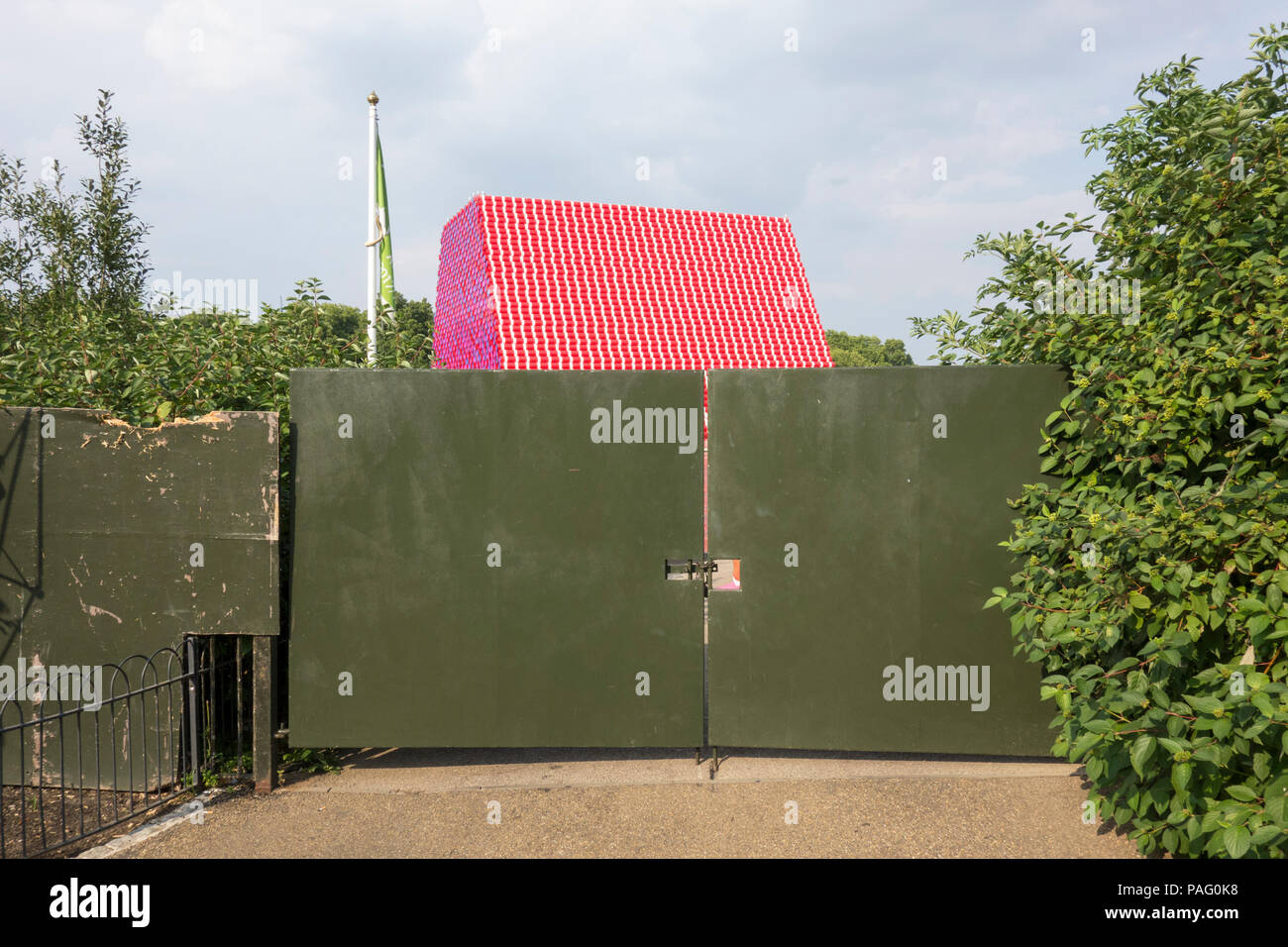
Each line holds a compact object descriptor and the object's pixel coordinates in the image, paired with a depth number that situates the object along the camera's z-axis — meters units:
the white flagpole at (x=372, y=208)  15.60
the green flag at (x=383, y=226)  16.30
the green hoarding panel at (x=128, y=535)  5.13
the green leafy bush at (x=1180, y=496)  3.50
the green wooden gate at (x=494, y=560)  5.36
